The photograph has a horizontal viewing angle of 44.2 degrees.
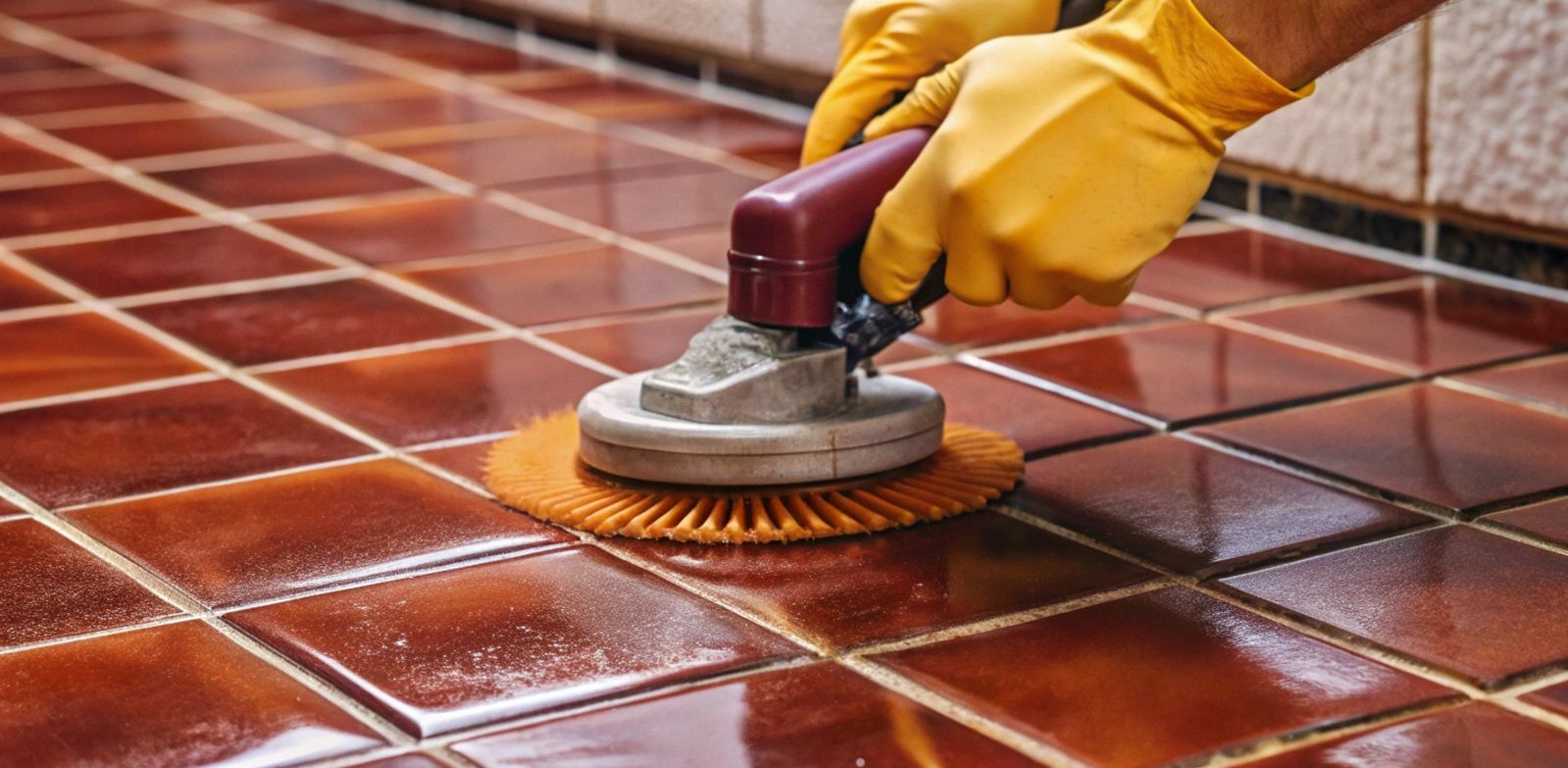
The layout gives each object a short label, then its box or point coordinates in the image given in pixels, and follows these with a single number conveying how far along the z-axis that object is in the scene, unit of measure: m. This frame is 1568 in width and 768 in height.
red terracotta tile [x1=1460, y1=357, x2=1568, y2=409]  1.89
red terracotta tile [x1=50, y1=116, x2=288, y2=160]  3.20
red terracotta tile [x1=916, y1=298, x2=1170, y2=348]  2.14
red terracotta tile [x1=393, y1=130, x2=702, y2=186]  3.02
